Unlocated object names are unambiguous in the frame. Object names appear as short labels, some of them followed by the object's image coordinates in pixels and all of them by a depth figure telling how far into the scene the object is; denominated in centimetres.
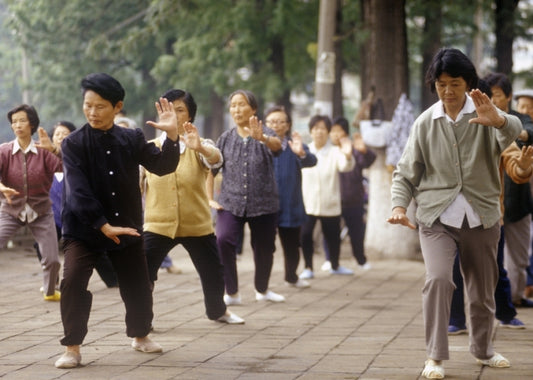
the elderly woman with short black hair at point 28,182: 1642
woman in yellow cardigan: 1352
